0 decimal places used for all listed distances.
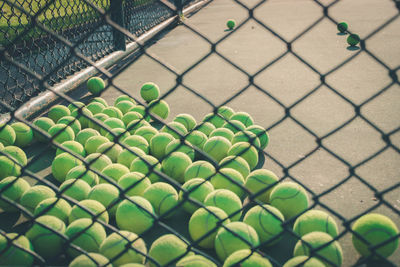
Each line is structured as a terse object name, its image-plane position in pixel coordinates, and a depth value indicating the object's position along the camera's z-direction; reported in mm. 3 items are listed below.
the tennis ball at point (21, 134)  1735
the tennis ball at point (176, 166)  1576
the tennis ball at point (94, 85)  2050
